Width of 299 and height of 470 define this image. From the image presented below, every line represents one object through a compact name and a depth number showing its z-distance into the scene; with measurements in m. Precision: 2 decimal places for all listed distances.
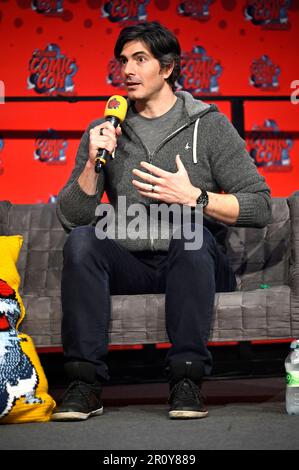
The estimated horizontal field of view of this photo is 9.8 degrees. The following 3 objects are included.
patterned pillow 4.72
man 4.78
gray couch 4.95
